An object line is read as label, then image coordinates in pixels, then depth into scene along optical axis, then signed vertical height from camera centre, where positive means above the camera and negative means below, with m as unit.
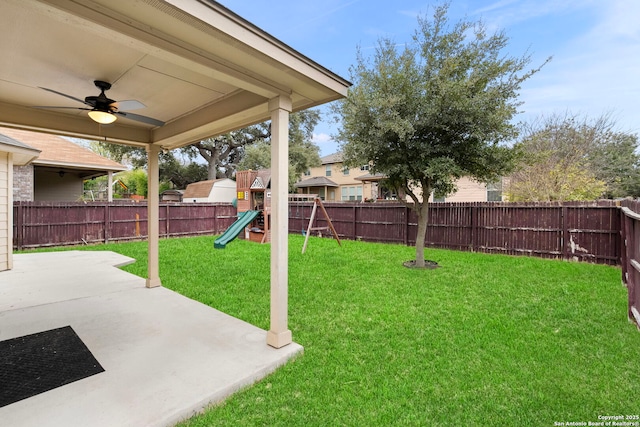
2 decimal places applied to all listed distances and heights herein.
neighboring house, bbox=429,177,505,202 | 17.08 +1.13
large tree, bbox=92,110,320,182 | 20.53 +4.58
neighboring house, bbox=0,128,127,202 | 10.37 +1.75
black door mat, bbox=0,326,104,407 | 2.22 -1.24
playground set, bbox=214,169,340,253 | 10.41 +0.36
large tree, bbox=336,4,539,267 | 5.69 +2.09
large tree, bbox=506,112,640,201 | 10.44 +2.00
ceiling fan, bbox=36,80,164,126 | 2.98 +1.09
